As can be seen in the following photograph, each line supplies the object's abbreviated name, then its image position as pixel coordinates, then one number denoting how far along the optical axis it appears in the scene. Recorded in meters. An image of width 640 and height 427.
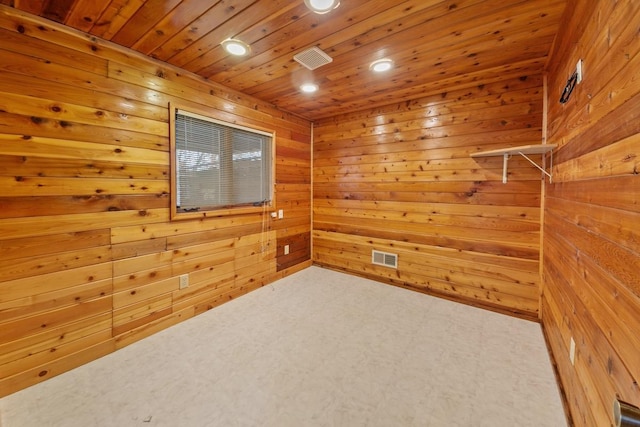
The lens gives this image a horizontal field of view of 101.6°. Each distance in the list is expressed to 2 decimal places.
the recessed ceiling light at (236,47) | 1.92
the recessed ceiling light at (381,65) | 2.20
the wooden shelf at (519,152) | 2.04
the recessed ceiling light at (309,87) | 2.72
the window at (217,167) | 2.42
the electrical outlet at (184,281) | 2.46
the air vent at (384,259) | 3.33
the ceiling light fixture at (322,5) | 1.49
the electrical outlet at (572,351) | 1.44
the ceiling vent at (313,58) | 2.04
